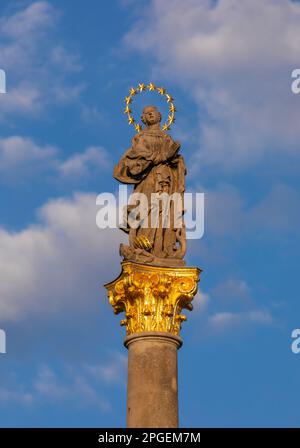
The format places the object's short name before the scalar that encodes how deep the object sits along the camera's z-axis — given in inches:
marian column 1644.9
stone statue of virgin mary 1742.1
